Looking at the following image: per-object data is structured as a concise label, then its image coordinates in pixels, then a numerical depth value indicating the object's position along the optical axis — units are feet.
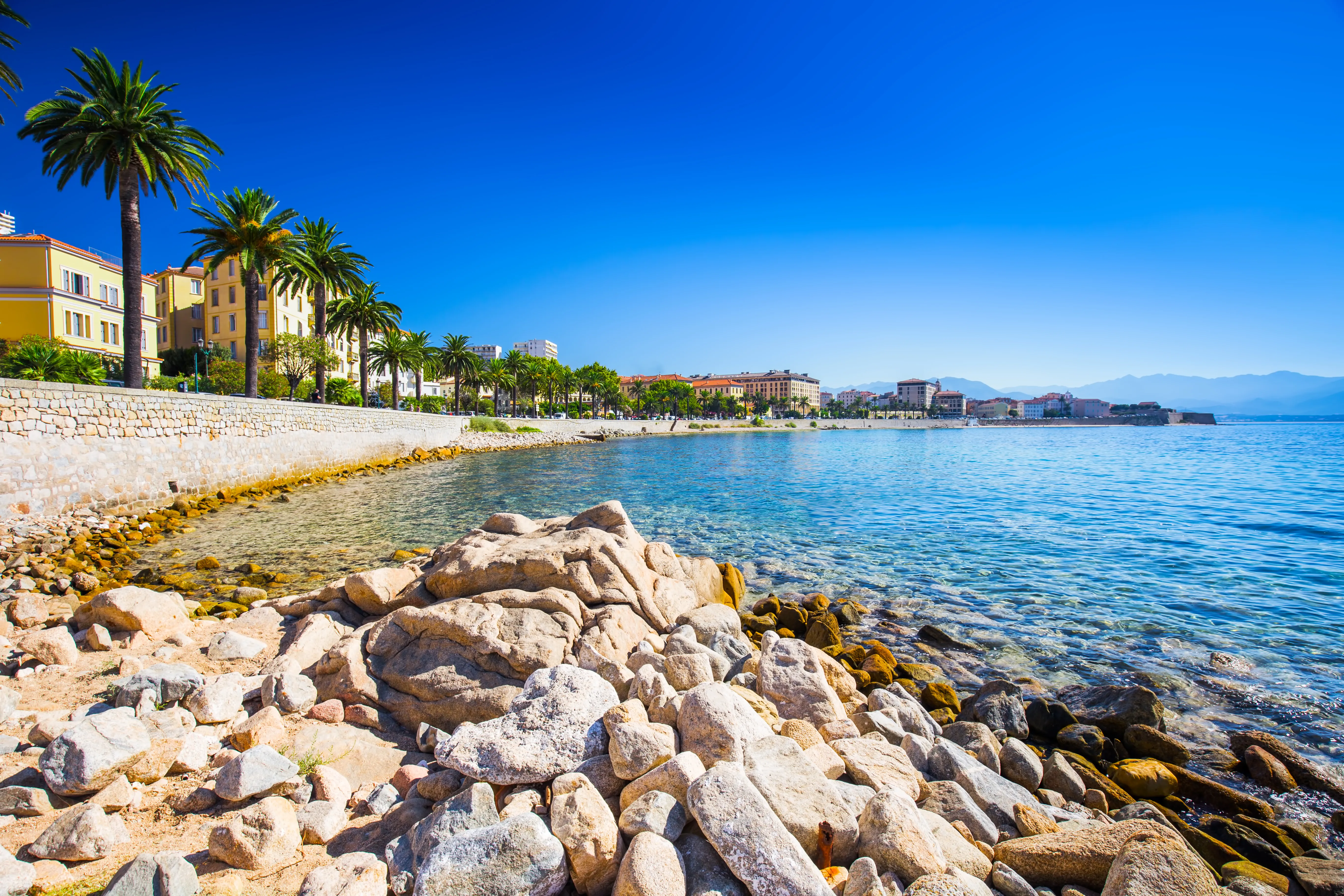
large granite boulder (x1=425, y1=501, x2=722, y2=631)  23.93
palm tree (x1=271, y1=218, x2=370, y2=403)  129.49
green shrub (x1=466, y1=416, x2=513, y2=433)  202.69
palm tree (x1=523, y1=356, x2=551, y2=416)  311.47
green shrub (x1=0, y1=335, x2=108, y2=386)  92.84
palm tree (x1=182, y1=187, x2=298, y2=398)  98.07
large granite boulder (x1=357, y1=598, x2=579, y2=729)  18.43
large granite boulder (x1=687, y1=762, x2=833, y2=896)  9.87
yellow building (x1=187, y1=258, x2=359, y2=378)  193.16
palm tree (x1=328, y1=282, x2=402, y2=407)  153.38
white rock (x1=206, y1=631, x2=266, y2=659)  22.62
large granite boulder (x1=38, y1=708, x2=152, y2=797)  12.73
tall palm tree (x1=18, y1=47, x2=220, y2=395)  72.74
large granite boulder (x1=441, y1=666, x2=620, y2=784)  12.89
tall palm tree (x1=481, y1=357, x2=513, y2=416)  280.72
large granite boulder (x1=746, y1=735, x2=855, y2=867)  11.41
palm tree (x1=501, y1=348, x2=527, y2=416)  295.48
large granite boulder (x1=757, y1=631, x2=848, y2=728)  18.35
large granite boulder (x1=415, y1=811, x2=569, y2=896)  10.09
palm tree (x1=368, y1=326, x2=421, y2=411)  177.47
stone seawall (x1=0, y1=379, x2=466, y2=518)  49.60
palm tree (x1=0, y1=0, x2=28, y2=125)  56.80
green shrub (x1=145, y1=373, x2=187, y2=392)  117.91
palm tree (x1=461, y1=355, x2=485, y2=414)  250.57
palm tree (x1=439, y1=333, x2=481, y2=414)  235.61
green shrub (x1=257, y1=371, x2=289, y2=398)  151.33
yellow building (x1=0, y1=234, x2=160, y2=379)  130.41
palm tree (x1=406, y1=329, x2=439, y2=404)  194.90
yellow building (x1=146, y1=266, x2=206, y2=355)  201.36
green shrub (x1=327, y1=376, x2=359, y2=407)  170.40
